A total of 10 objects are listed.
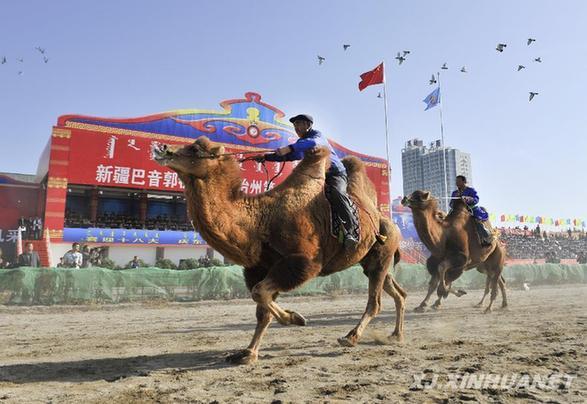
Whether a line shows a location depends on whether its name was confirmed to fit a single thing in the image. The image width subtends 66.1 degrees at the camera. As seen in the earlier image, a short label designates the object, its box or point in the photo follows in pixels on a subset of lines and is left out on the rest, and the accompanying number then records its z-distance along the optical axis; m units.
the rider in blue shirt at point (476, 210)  11.04
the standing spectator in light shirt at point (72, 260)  18.08
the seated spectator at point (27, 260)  17.55
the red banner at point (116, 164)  27.81
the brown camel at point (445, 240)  10.18
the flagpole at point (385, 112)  27.61
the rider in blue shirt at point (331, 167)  5.12
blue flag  31.77
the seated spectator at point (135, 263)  21.83
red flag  27.12
